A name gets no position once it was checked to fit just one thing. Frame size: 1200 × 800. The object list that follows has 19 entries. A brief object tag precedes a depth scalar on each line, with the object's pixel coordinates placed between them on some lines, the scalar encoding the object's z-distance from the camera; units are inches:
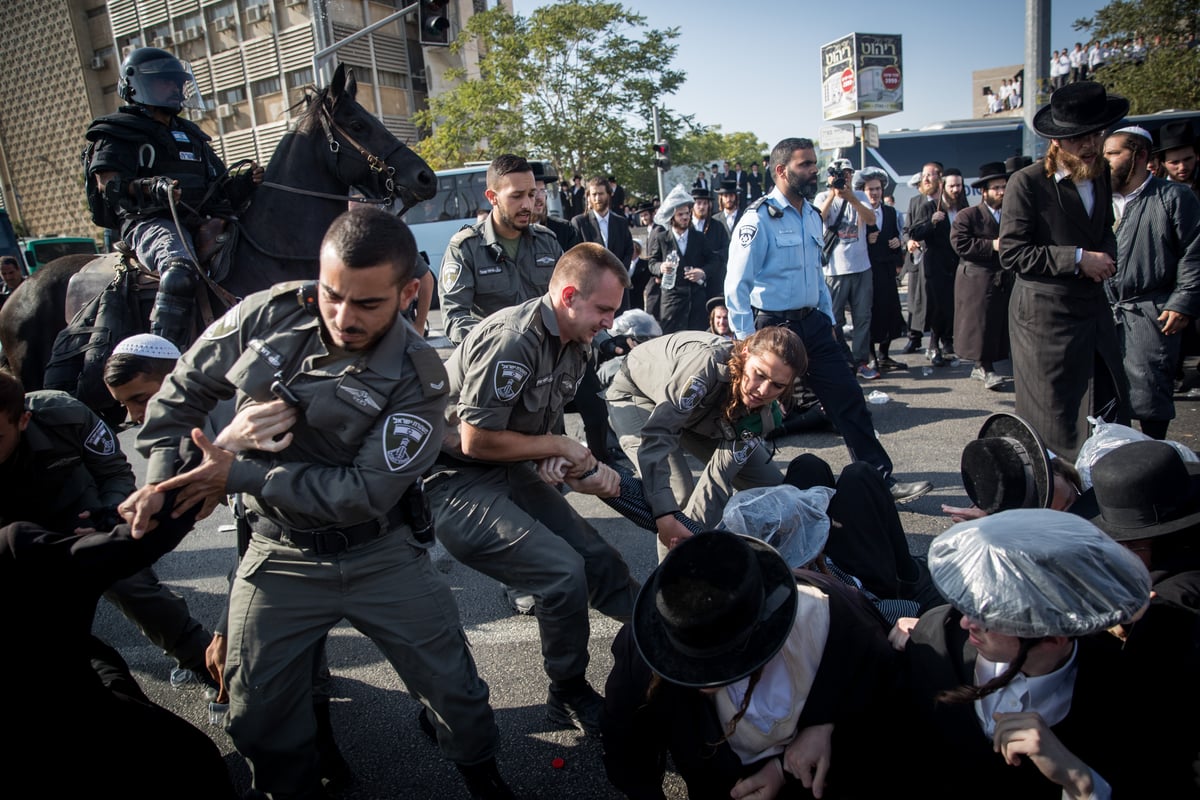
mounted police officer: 165.8
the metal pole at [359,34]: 432.1
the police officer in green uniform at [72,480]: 98.3
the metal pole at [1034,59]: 346.6
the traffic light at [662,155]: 629.3
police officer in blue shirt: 181.8
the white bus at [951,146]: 584.4
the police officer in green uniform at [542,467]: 103.5
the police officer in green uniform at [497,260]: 172.2
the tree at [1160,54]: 521.3
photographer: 285.6
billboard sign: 770.8
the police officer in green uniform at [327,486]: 77.5
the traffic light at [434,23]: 427.2
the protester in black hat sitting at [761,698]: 69.4
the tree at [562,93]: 1061.8
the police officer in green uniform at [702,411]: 118.8
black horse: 176.4
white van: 617.6
